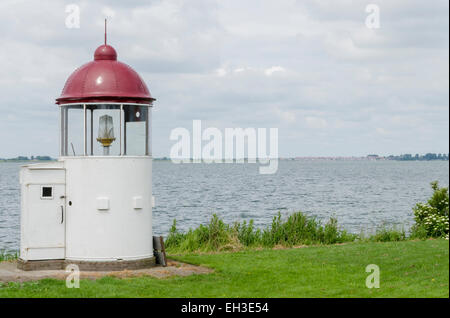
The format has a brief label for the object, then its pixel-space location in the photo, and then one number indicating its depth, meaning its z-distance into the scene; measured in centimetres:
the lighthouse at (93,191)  1368
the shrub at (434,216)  2061
